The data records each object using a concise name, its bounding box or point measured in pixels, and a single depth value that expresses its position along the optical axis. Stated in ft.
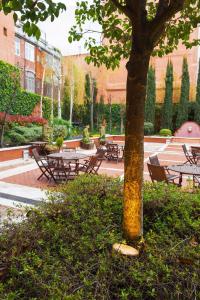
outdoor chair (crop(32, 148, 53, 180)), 25.82
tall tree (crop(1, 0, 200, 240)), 7.27
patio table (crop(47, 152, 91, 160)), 25.82
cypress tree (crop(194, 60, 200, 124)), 87.28
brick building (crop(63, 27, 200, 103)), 94.32
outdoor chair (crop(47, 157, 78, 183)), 25.02
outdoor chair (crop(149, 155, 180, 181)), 22.22
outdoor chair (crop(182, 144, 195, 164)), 36.09
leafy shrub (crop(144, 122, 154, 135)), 87.13
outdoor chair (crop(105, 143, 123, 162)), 40.10
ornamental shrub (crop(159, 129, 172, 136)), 83.46
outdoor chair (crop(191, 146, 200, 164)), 35.71
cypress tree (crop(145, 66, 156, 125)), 91.86
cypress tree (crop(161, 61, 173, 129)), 91.76
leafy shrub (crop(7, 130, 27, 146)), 44.04
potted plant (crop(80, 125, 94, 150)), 55.31
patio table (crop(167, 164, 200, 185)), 19.30
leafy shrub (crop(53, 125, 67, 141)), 54.75
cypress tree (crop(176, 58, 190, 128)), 89.92
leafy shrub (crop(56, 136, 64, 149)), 41.14
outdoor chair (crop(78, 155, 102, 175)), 25.18
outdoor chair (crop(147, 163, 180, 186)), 19.63
